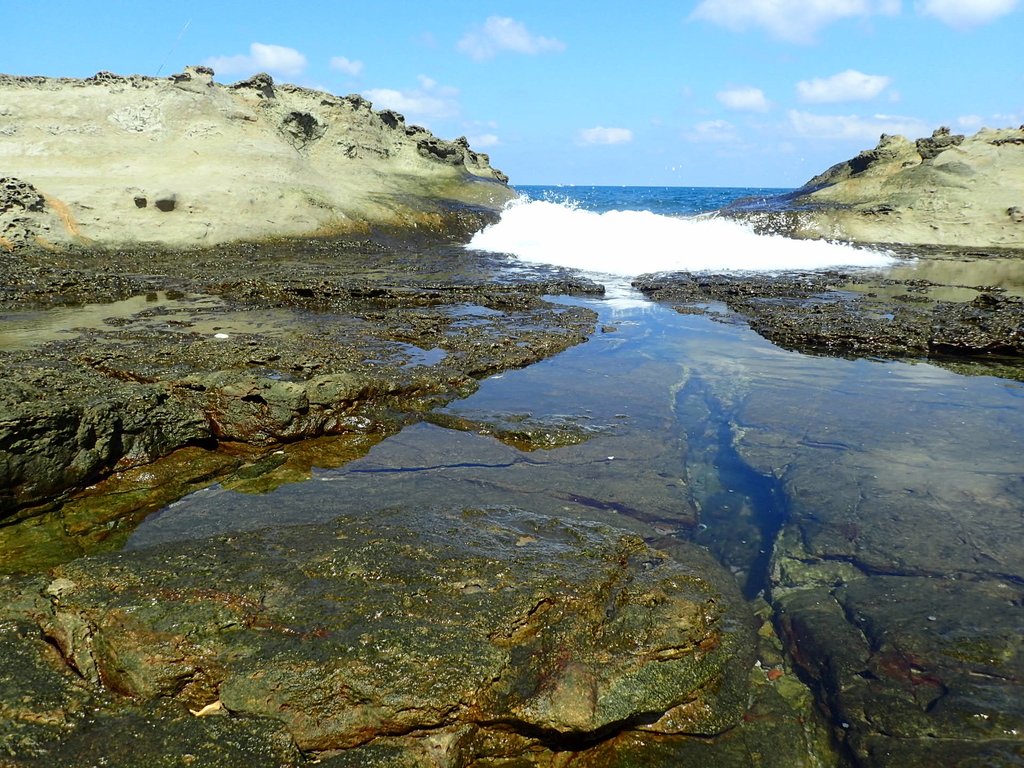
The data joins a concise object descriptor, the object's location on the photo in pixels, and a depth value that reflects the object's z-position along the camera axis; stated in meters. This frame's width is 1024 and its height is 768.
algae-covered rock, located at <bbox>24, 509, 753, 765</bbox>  2.44
